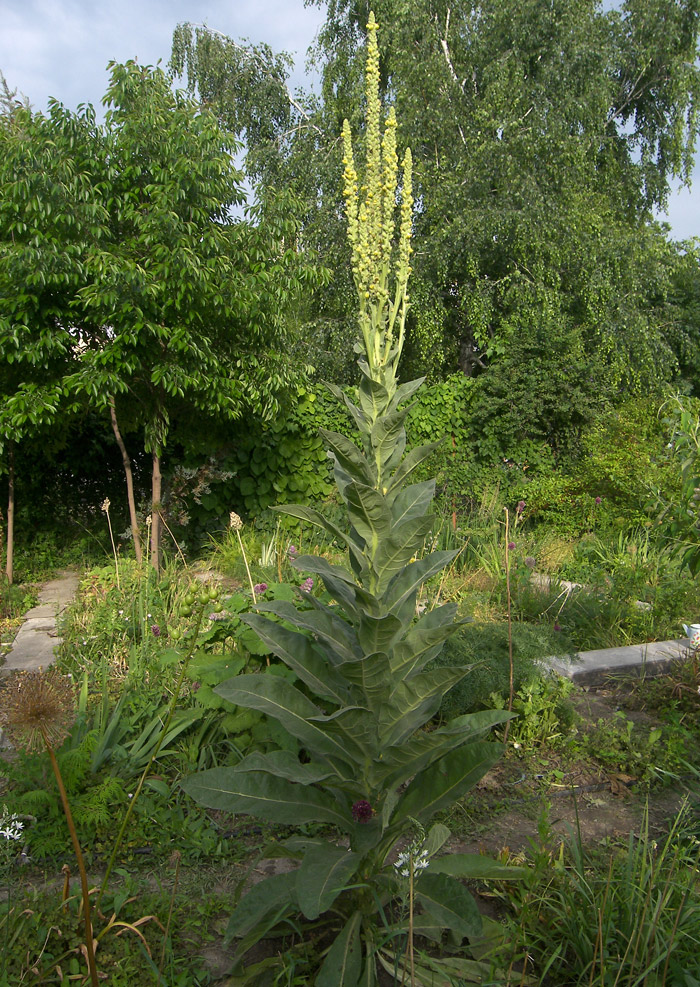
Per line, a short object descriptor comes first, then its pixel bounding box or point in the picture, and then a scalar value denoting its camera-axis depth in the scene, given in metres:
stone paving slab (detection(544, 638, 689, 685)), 4.34
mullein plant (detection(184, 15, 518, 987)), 2.01
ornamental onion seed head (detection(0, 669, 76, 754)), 1.66
